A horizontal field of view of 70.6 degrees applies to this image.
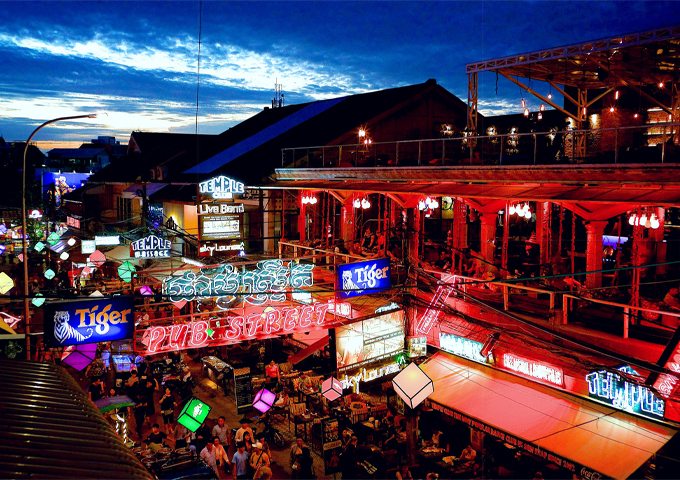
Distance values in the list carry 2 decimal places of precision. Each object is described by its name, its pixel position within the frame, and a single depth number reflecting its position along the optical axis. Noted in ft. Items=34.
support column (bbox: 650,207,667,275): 51.06
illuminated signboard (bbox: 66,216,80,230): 123.26
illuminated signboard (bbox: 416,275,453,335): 48.11
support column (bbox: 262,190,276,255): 85.97
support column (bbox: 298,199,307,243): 78.64
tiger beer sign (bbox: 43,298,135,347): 35.22
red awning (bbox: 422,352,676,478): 32.22
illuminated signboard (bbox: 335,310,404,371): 47.83
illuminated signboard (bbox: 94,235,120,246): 89.45
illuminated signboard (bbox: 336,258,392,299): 45.52
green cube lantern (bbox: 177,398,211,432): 40.93
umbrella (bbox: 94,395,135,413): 48.11
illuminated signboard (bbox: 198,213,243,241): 70.28
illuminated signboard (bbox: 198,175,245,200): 71.51
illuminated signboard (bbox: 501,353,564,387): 39.73
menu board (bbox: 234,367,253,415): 55.88
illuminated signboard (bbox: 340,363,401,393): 47.87
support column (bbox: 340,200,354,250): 70.49
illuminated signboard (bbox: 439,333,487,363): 45.96
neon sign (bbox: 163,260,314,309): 42.42
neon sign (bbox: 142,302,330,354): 40.34
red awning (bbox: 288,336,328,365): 53.65
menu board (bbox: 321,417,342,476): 46.26
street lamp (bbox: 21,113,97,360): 46.22
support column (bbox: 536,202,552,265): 55.47
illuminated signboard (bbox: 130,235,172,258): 74.31
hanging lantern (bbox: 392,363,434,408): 35.63
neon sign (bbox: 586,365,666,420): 33.55
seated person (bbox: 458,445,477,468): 43.01
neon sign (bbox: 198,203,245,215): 70.59
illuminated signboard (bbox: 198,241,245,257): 70.54
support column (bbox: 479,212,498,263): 52.11
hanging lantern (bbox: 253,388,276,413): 45.83
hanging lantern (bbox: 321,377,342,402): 45.32
